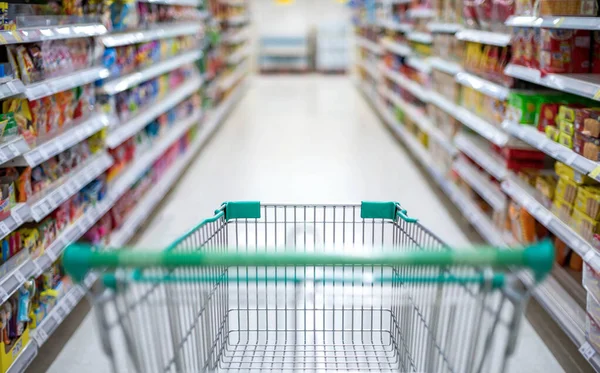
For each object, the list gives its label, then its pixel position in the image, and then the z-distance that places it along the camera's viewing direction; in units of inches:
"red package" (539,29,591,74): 119.6
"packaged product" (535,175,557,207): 124.4
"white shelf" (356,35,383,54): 411.4
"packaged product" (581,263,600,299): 98.5
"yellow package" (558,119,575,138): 110.6
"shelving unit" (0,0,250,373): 96.5
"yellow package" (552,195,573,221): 113.3
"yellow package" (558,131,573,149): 111.0
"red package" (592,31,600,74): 118.1
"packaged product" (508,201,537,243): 134.1
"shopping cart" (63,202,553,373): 52.5
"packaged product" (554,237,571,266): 130.0
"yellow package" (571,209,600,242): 102.5
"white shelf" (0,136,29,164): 92.0
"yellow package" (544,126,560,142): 117.6
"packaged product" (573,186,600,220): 102.6
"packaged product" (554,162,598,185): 110.9
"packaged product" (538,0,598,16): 109.2
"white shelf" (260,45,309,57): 624.1
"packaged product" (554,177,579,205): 112.5
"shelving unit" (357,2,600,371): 105.2
